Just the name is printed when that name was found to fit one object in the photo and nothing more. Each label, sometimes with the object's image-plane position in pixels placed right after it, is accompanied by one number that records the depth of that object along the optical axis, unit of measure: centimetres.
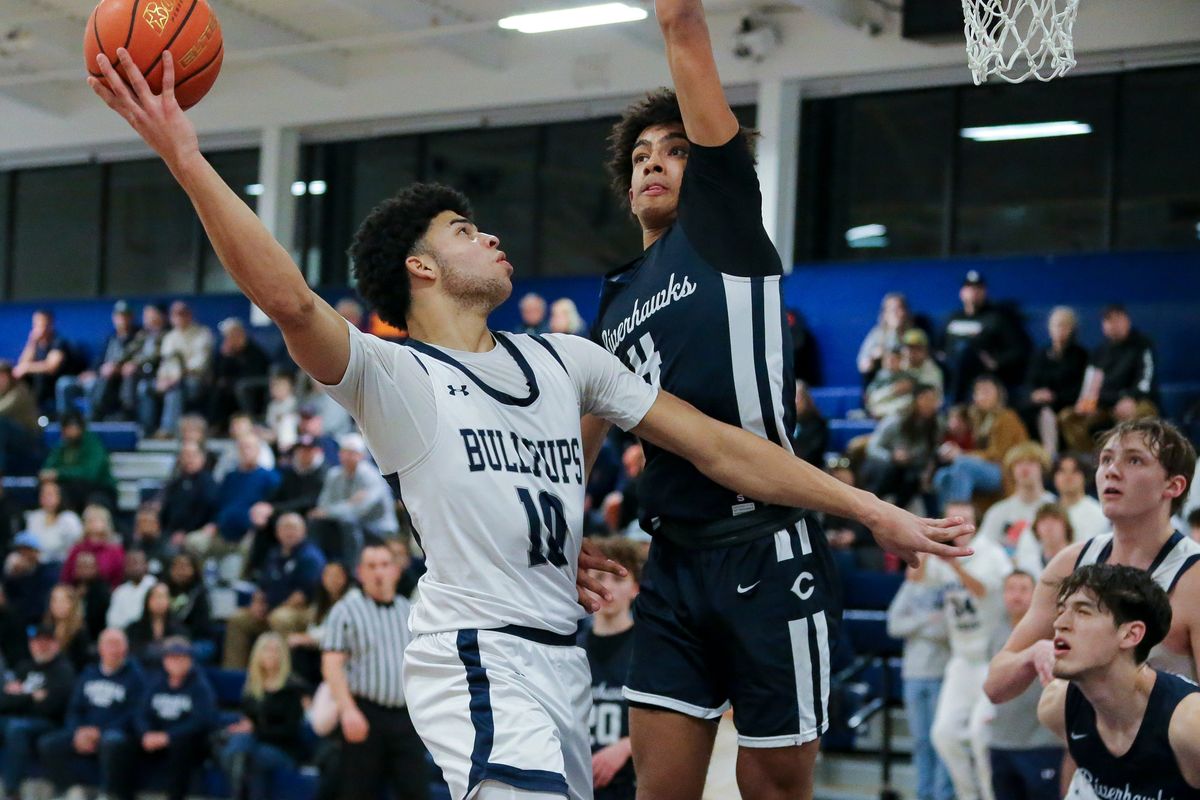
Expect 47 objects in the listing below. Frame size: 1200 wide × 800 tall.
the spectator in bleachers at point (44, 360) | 1942
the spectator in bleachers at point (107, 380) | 1844
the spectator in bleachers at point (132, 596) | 1288
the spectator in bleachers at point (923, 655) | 940
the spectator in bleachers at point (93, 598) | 1312
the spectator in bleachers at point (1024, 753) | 815
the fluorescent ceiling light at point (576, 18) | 1454
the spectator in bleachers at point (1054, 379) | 1246
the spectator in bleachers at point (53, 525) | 1486
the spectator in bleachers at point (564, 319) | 1401
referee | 919
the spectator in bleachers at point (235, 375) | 1684
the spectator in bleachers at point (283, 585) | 1201
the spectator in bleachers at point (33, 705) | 1226
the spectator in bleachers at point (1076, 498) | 979
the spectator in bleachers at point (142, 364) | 1809
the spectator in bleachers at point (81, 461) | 1592
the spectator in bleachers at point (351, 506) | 1275
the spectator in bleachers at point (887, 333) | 1376
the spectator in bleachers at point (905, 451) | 1168
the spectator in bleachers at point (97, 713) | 1176
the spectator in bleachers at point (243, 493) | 1434
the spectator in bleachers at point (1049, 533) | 900
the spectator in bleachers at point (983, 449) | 1107
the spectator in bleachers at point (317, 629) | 1095
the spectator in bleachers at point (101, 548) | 1372
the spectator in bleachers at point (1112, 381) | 1202
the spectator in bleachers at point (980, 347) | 1338
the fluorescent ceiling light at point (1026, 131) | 1502
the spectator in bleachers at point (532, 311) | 1491
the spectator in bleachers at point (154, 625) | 1227
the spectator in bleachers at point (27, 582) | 1371
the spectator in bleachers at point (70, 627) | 1285
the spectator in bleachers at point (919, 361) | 1309
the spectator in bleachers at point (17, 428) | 1725
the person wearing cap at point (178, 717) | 1135
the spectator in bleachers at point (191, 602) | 1280
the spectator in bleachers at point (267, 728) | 1096
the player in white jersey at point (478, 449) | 340
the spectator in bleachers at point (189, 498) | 1461
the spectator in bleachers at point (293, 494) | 1330
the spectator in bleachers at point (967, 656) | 890
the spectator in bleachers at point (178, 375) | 1750
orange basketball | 347
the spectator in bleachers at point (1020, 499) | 1024
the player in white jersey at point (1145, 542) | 446
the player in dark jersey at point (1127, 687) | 421
